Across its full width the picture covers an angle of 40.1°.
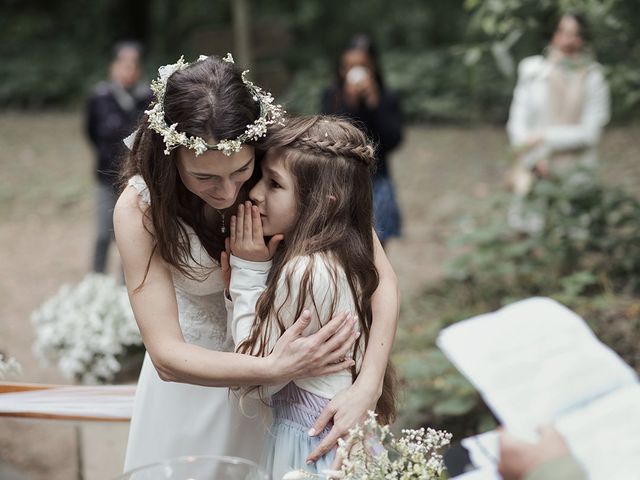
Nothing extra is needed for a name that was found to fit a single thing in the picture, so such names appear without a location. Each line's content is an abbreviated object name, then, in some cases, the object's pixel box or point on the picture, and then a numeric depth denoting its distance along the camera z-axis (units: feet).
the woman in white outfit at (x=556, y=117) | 20.66
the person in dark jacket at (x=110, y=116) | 20.77
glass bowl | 5.52
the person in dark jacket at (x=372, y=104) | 18.98
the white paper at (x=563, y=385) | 4.37
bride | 7.14
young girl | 7.30
